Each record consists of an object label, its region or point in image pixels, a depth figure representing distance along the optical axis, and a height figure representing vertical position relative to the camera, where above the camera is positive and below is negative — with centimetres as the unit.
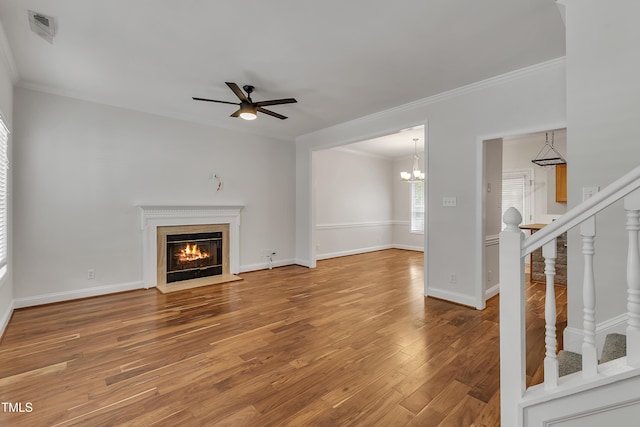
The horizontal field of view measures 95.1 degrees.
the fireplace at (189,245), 453 -55
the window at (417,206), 832 +21
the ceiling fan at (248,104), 340 +129
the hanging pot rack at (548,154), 550 +116
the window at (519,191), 605 +47
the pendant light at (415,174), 664 +90
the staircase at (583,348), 117 -61
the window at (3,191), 289 +22
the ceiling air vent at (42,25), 236 +158
